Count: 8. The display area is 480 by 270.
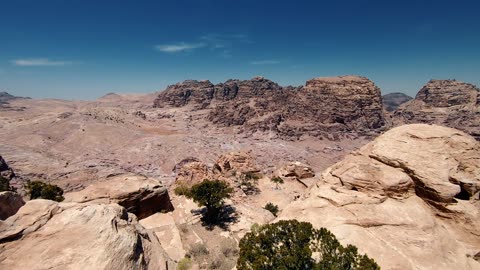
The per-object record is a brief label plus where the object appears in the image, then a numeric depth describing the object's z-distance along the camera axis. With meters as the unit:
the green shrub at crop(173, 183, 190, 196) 35.34
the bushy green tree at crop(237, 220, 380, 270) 11.12
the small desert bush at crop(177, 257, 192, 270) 18.00
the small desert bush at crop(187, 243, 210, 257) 20.96
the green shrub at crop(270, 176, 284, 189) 49.22
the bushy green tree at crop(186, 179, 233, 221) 28.25
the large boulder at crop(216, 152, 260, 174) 51.22
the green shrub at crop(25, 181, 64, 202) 31.48
